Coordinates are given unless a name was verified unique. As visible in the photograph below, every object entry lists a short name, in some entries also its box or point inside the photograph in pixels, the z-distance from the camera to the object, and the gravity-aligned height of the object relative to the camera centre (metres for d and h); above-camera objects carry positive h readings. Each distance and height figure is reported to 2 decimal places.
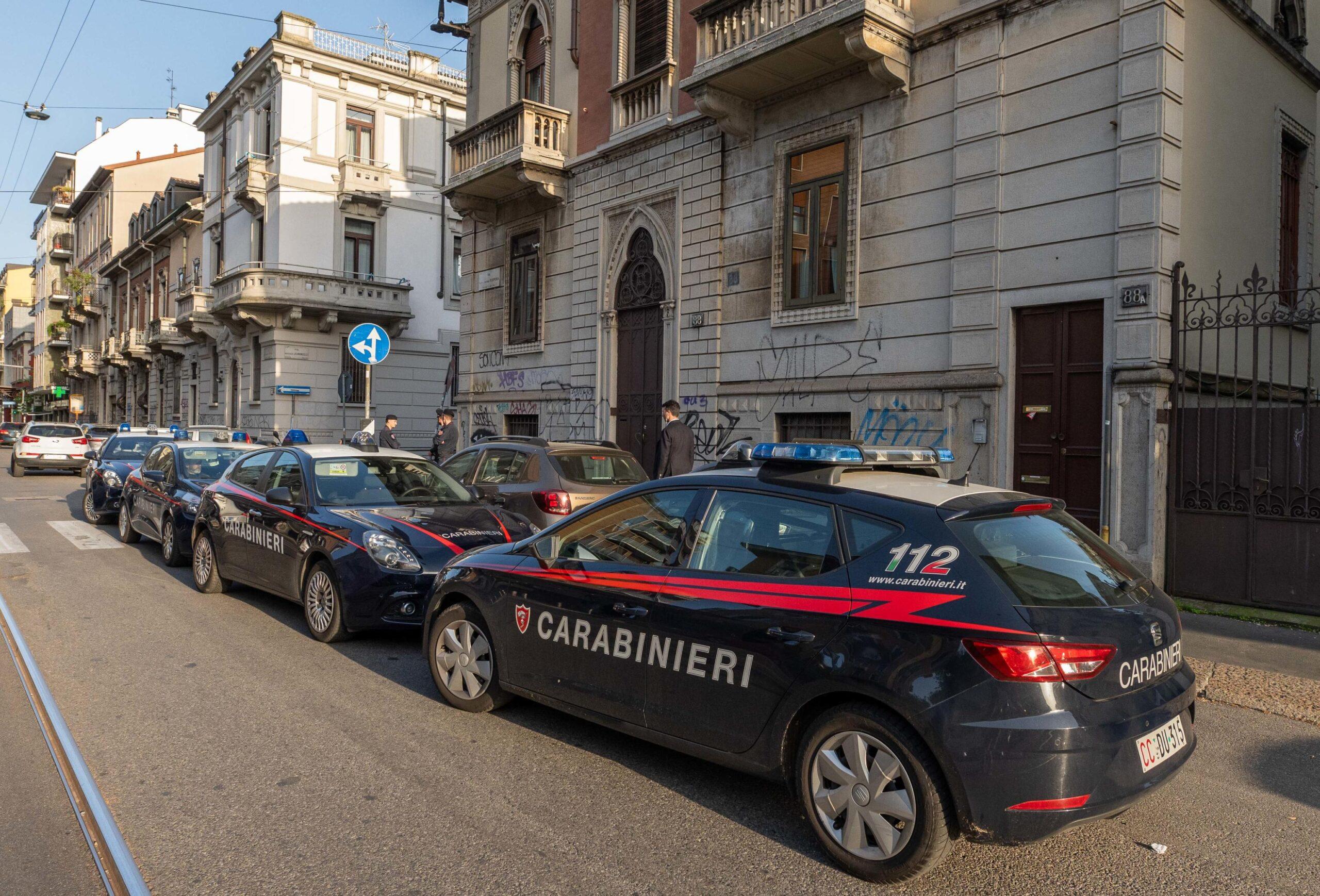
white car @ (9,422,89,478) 26.75 -0.66
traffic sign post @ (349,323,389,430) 14.07 +1.29
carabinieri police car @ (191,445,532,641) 6.76 -0.80
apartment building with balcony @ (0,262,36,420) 83.69 +9.35
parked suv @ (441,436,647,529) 9.77 -0.47
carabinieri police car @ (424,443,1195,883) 3.26 -0.84
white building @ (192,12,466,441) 30.56 +6.95
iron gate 8.51 -0.43
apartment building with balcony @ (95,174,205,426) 40.75 +6.06
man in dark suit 11.45 -0.19
